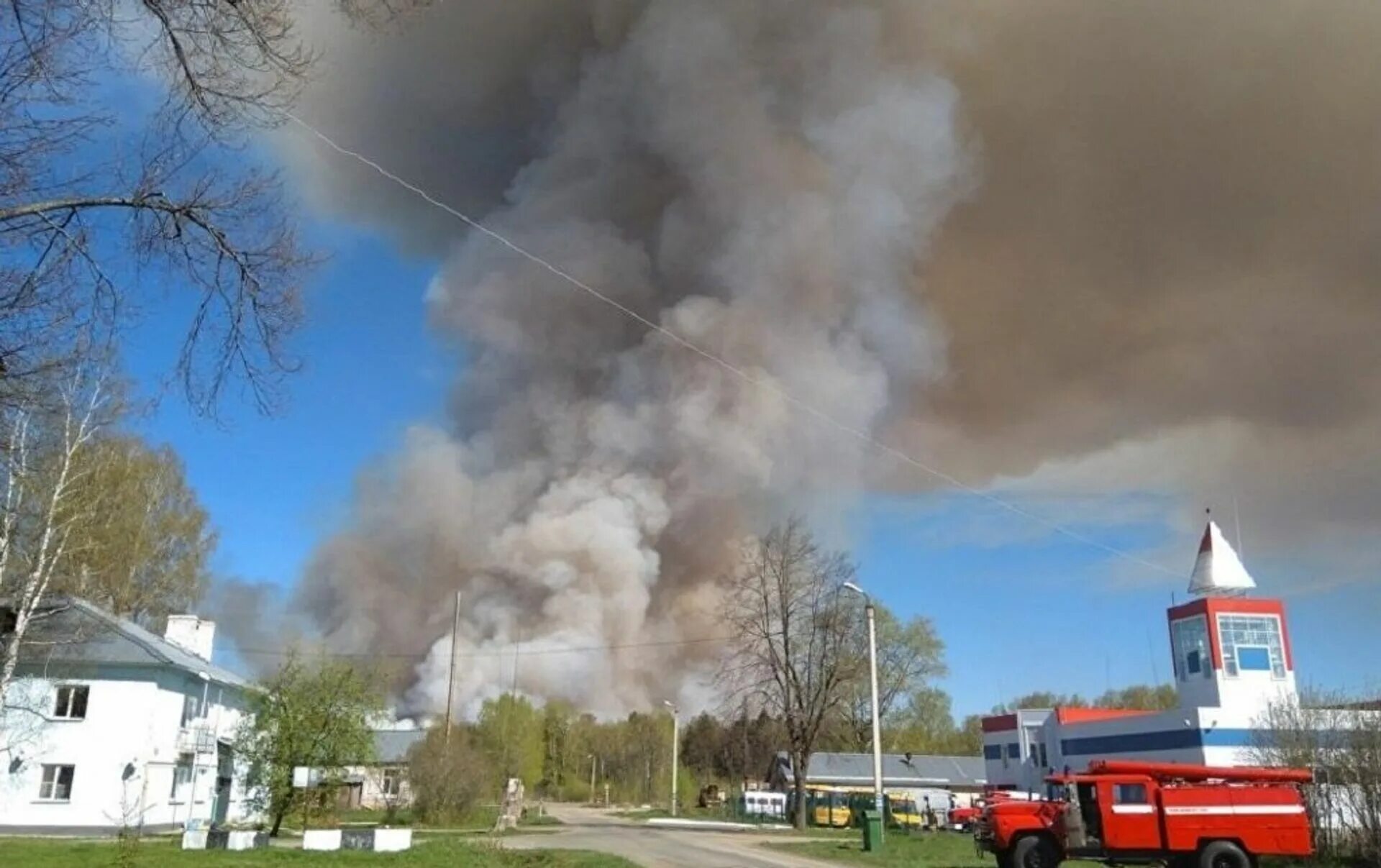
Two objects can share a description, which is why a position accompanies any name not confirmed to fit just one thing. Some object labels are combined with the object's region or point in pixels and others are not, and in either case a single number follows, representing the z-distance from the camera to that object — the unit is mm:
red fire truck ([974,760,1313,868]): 17016
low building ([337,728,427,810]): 42156
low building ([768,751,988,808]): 65500
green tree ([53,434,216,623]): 36000
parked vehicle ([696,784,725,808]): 71625
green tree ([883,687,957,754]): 69188
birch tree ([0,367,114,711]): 22656
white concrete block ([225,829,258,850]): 22000
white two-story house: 27984
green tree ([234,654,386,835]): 26500
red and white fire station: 38500
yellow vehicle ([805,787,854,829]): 45156
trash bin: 24406
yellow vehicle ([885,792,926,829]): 40947
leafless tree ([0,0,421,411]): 5316
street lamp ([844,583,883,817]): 25750
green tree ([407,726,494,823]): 37156
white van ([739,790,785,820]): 54344
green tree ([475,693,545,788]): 49375
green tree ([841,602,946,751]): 60188
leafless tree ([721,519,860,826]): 41250
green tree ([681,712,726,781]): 86812
